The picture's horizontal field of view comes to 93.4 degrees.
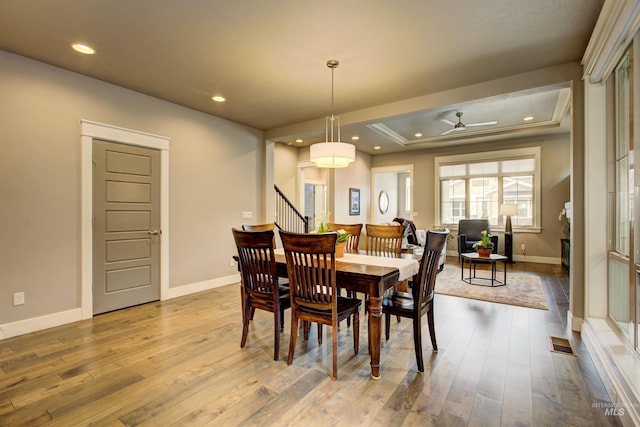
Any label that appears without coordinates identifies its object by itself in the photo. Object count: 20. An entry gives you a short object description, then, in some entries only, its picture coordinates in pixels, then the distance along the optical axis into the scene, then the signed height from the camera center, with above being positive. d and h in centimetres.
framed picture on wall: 795 +35
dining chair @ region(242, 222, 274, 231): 363 -17
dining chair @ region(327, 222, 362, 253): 356 -20
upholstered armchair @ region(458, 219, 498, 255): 653 -43
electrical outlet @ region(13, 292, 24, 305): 293 -84
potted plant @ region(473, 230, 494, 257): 474 -53
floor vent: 255 -115
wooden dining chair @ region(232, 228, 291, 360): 237 -54
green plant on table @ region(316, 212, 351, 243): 265 -16
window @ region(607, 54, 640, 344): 223 +3
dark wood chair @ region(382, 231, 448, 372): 224 -67
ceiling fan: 539 +175
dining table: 210 -49
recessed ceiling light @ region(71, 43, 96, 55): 275 +153
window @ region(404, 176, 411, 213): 1145 +77
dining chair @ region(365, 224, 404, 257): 332 -29
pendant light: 319 +65
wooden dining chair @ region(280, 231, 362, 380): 207 -50
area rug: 393 -111
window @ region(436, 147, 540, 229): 694 +73
